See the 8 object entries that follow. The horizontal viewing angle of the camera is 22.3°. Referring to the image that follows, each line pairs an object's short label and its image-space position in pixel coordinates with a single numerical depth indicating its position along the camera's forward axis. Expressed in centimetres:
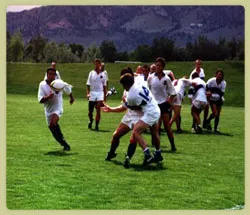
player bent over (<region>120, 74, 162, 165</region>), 1189
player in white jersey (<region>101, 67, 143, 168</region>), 1225
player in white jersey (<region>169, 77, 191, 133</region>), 1898
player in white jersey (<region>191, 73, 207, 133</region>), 2002
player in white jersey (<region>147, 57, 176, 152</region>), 1424
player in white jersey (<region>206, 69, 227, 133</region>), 2050
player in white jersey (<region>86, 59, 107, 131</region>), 2046
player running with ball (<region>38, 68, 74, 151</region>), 1428
